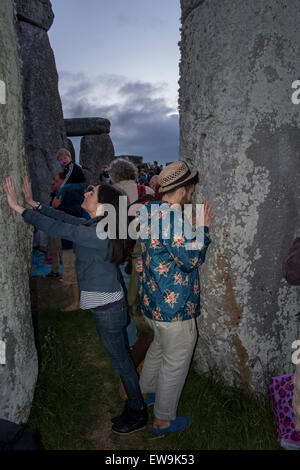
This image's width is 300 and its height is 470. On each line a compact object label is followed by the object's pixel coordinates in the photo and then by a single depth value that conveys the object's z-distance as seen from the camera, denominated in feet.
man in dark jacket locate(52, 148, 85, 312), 13.20
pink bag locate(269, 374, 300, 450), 6.82
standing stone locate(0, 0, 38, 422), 6.45
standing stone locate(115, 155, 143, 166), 57.88
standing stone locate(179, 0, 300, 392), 7.30
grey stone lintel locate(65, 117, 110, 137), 39.75
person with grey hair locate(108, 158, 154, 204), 9.93
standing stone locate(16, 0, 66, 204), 23.26
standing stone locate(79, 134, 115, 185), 40.45
